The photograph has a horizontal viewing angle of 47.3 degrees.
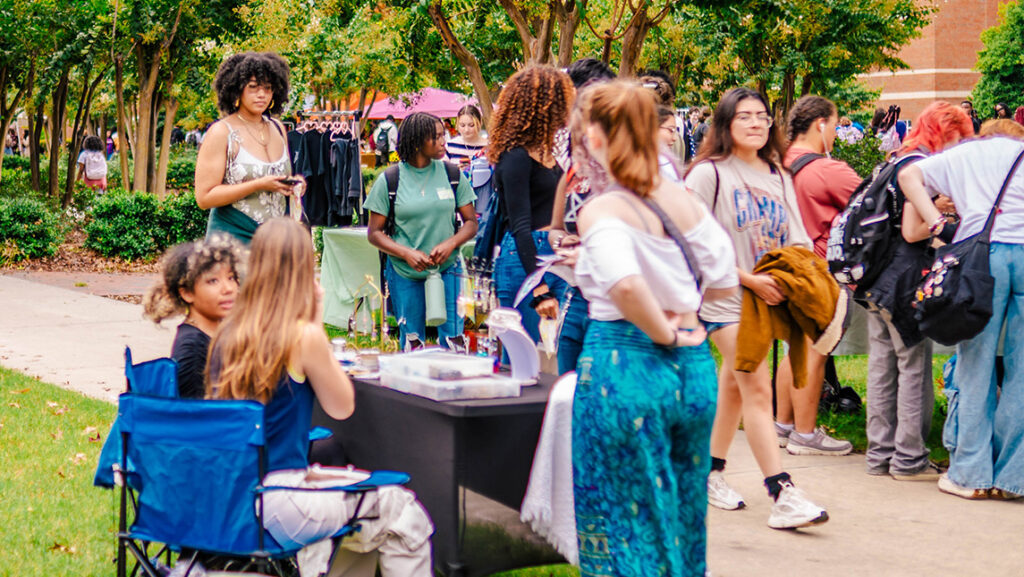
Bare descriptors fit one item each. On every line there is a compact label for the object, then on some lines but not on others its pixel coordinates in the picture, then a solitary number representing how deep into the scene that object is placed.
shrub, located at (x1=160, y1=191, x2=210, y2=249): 16.45
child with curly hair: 4.29
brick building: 55.38
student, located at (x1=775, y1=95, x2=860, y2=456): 6.61
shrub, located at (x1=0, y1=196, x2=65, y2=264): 15.48
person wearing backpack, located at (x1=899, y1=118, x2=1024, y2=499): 5.61
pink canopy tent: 33.69
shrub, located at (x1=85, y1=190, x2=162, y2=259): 16.12
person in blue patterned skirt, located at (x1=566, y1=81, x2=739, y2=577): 3.27
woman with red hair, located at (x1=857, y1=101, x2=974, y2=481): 5.93
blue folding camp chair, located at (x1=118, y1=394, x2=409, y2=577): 3.49
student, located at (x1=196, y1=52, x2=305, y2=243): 5.57
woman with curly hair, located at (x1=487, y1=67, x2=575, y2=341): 4.93
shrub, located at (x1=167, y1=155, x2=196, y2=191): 32.50
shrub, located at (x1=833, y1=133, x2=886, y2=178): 15.22
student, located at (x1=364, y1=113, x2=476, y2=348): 6.45
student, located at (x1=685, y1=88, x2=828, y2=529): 5.16
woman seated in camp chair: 3.66
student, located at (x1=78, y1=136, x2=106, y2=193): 25.66
